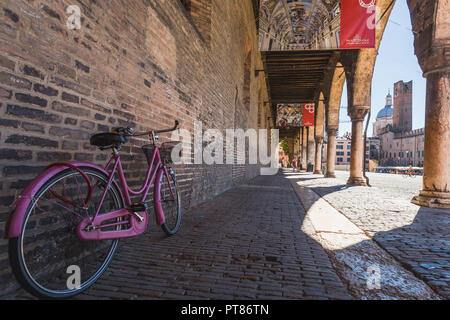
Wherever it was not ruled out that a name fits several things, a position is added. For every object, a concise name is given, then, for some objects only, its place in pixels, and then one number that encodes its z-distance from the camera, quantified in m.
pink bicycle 1.26
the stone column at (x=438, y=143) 4.74
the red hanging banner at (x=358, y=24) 7.06
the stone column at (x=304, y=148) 30.73
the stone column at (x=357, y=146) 10.15
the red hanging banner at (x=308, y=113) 19.11
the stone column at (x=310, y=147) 26.67
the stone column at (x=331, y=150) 15.31
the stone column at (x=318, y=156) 20.95
